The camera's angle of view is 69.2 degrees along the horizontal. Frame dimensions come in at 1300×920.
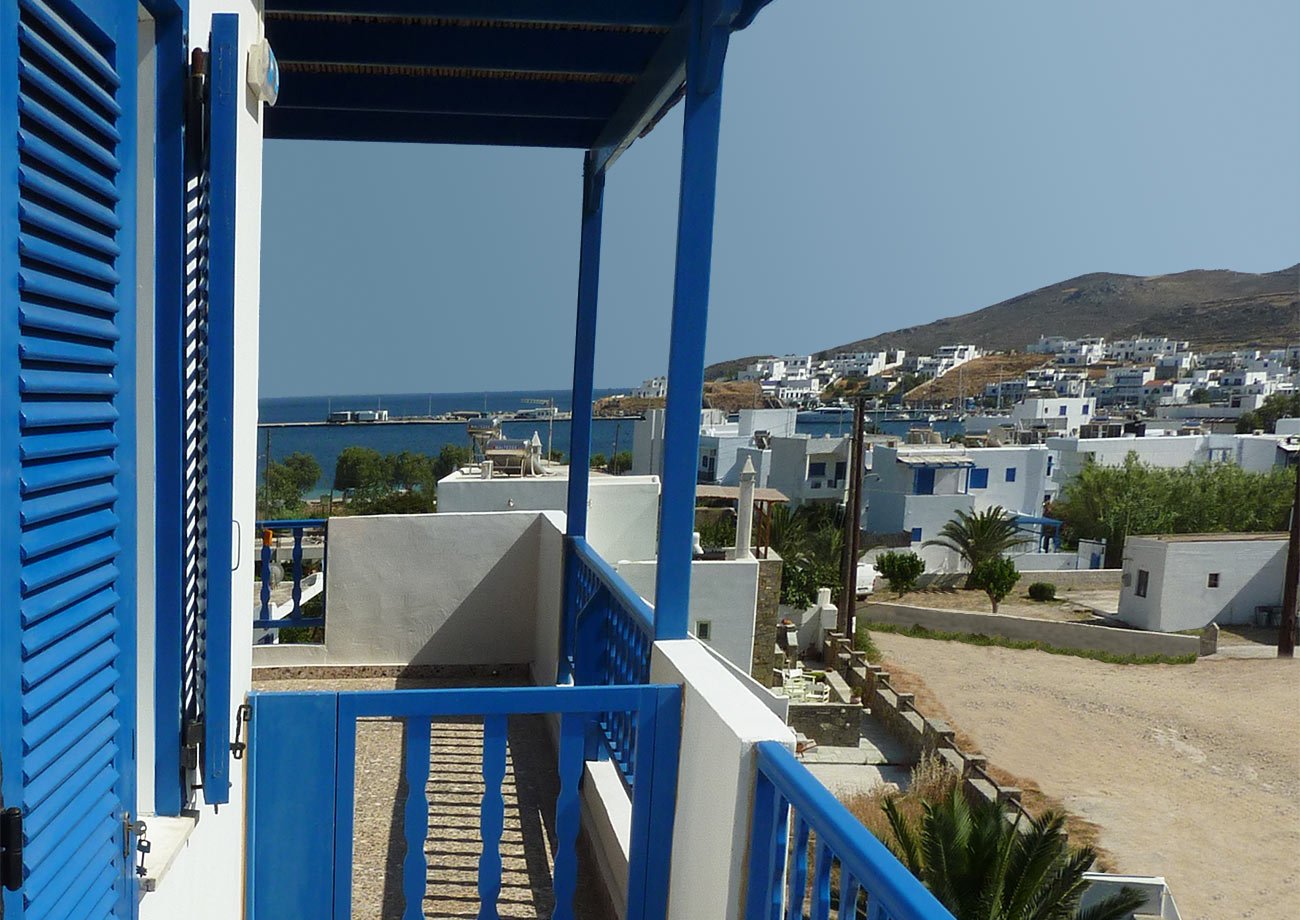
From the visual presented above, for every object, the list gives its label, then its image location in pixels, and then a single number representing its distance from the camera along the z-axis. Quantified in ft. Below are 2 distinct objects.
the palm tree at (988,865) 21.17
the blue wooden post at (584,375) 13.23
